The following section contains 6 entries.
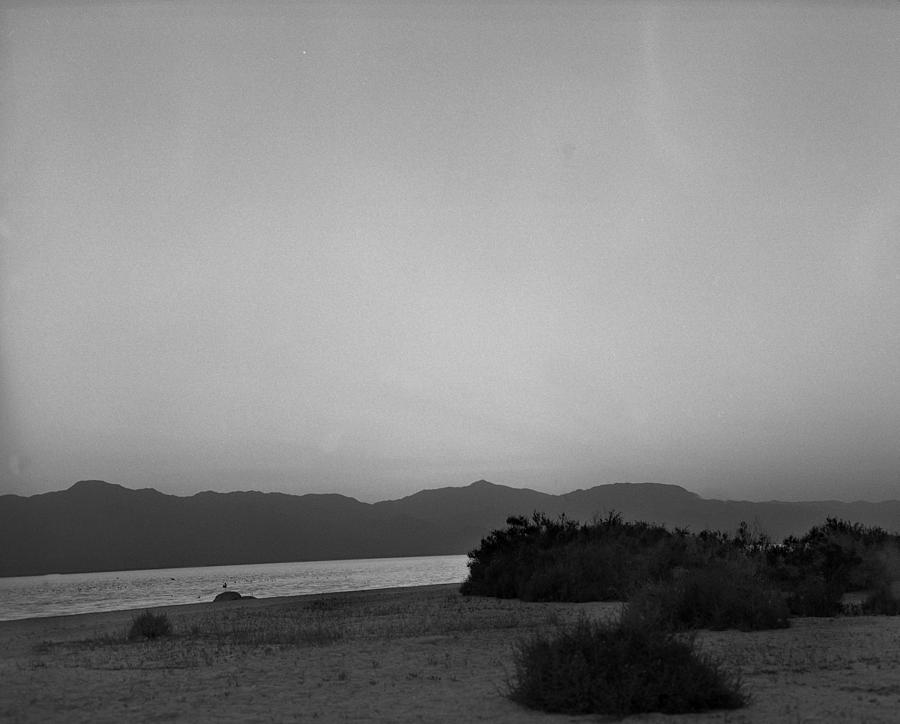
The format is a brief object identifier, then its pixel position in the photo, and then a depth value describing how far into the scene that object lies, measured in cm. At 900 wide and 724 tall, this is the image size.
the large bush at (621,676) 968
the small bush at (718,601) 1723
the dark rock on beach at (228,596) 3731
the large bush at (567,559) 2594
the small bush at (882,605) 1989
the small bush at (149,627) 1964
